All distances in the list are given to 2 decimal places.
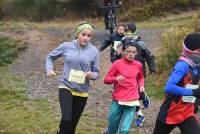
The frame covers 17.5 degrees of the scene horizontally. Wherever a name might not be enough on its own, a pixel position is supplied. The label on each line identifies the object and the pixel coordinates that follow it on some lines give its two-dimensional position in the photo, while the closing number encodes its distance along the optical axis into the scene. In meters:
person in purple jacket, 8.59
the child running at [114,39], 12.19
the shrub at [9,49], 21.12
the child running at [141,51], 10.57
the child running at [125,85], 8.94
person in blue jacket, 7.13
